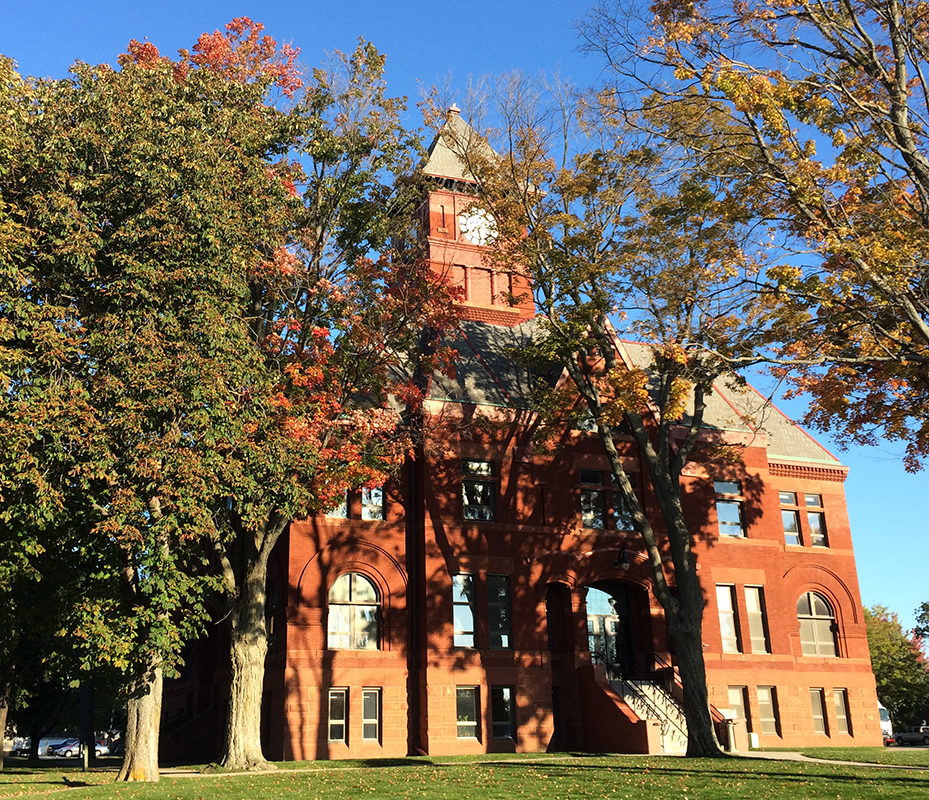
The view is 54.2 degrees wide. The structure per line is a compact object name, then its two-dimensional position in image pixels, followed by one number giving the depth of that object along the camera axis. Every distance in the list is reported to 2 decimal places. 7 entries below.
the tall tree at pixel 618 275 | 22.50
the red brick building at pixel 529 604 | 27.67
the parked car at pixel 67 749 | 59.84
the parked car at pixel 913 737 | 50.30
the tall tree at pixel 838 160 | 15.30
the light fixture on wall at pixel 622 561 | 30.03
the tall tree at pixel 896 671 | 59.59
